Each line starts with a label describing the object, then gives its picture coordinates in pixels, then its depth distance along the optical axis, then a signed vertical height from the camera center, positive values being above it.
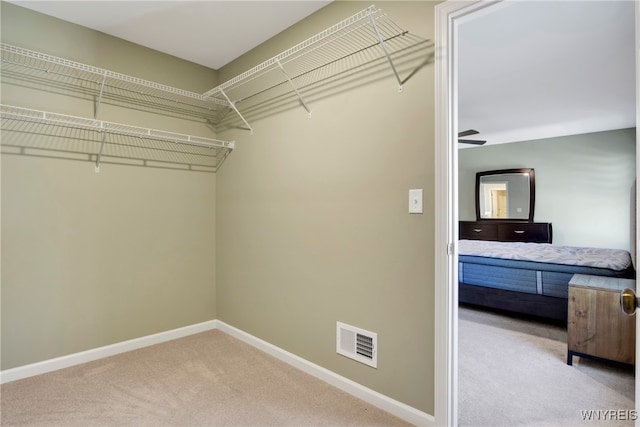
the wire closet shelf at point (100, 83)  2.14 +0.96
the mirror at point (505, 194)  5.73 +0.26
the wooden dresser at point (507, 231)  5.47 -0.40
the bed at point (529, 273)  3.18 -0.67
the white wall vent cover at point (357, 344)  1.92 -0.82
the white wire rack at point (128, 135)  2.15 +0.60
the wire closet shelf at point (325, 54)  1.83 +0.99
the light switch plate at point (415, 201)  1.72 +0.04
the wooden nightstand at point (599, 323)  2.25 -0.81
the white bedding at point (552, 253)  3.19 -0.52
